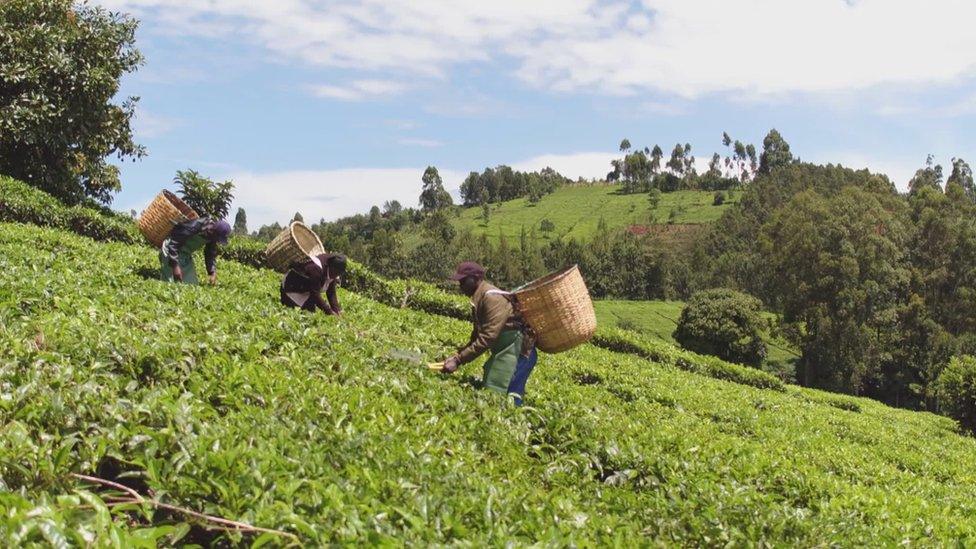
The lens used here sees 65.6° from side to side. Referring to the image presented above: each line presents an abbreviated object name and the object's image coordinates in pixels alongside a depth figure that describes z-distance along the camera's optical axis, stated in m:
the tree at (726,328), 47.50
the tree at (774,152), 131.50
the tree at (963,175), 98.38
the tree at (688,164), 144.38
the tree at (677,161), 143.88
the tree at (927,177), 91.12
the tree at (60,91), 19.50
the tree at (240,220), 155.75
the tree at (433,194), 135.12
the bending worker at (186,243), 10.52
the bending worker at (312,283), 9.75
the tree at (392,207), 156.25
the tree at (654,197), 130.00
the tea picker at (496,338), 7.11
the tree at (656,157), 146.04
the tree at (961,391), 20.70
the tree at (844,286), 48.25
